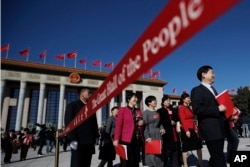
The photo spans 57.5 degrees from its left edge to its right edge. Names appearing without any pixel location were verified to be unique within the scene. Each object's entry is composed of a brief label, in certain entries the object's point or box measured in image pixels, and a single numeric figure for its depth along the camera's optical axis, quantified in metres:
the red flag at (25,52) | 31.94
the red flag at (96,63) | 37.62
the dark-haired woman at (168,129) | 5.35
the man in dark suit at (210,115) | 3.07
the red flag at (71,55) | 34.72
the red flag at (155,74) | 43.10
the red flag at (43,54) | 34.16
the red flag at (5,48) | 29.89
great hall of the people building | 31.45
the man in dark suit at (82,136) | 3.57
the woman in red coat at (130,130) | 3.96
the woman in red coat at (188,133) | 5.03
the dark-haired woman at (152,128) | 4.62
